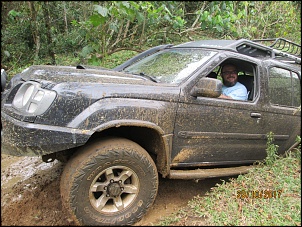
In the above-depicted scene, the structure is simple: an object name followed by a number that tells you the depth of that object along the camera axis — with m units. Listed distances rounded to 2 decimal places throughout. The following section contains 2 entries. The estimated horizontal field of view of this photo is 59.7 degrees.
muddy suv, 2.17
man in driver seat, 3.59
